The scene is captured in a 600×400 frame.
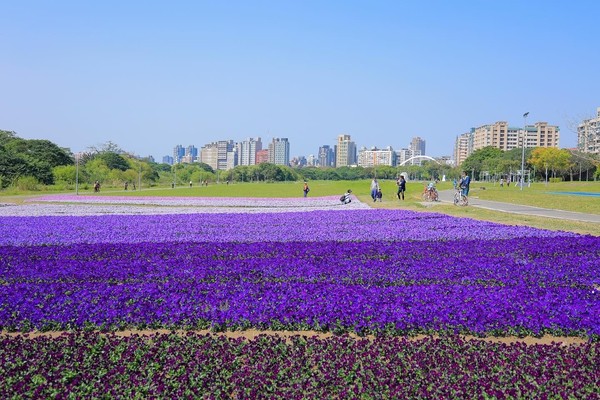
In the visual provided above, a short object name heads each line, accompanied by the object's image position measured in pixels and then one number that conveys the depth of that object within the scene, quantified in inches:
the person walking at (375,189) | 1450.5
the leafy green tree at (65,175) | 3009.4
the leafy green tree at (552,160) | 4033.0
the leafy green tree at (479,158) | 5597.9
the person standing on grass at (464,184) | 1149.2
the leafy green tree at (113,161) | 4435.8
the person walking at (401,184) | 1439.5
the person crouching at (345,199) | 1424.7
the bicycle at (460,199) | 1175.8
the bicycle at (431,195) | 1418.6
